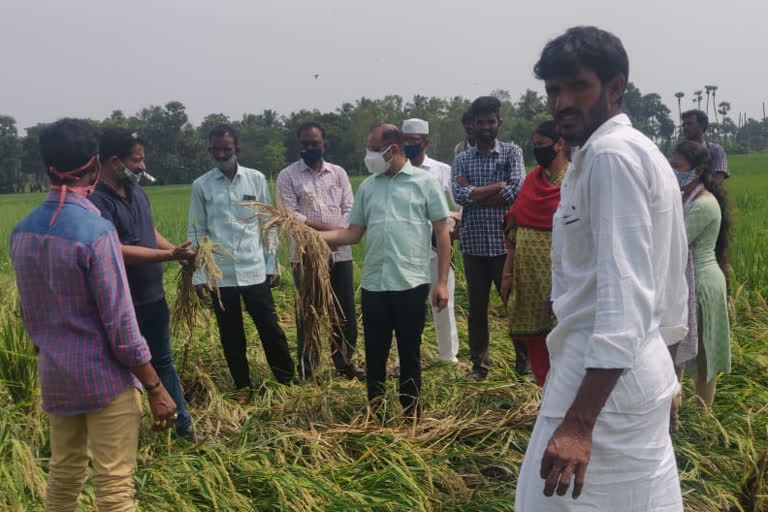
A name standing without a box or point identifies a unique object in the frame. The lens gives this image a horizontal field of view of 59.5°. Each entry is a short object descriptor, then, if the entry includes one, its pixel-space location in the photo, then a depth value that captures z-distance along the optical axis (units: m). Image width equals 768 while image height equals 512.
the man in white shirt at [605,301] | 1.35
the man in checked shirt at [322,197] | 4.75
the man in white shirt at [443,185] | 4.66
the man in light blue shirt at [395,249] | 3.60
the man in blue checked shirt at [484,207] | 4.45
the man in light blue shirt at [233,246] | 4.27
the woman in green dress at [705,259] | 3.47
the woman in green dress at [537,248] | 3.17
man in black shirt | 3.24
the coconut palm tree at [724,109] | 85.70
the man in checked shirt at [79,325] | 2.15
